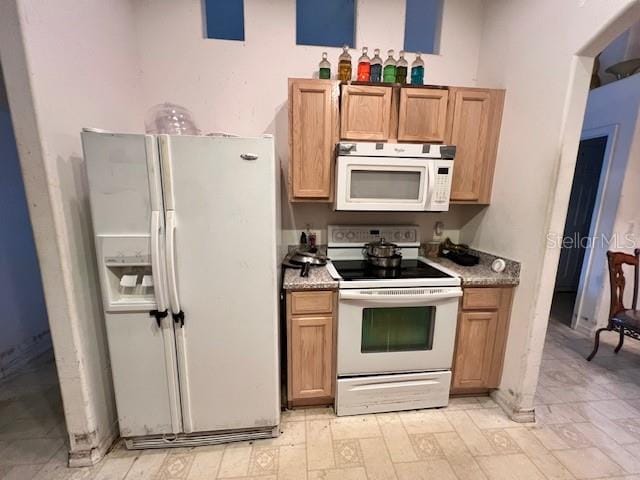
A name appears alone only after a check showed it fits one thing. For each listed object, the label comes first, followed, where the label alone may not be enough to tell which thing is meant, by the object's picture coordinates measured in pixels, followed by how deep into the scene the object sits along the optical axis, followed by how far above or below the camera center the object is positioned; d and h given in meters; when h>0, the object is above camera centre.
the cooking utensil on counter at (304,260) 1.95 -0.47
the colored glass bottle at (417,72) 1.99 +0.91
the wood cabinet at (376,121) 1.85 +0.53
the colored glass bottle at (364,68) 1.97 +0.92
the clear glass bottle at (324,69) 1.95 +0.90
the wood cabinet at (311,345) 1.73 -0.96
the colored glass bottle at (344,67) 1.96 +0.92
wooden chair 2.31 -0.77
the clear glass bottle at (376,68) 2.00 +0.94
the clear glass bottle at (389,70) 1.98 +0.91
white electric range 1.72 -0.93
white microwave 1.83 +0.14
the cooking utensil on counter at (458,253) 2.11 -0.46
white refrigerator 1.33 -0.46
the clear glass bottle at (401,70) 1.99 +0.92
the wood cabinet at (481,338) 1.84 -0.95
